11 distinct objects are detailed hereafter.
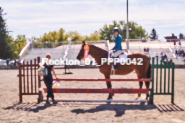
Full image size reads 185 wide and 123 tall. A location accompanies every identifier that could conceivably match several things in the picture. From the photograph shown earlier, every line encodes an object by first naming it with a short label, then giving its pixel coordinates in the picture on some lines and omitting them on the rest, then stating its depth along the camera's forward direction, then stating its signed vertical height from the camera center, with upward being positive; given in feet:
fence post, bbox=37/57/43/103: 30.54 -4.46
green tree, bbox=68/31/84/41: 276.66 +26.05
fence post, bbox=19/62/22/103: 30.94 -3.53
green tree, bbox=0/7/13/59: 163.32 +11.09
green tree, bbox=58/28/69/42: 267.72 +25.78
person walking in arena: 29.45 -2.41
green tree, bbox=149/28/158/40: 446.65 +45.37
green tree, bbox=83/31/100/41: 284.88 +25.54
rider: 31.86 +1.72
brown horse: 32.55 -0.86
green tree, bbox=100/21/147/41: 312.09 +35.85
